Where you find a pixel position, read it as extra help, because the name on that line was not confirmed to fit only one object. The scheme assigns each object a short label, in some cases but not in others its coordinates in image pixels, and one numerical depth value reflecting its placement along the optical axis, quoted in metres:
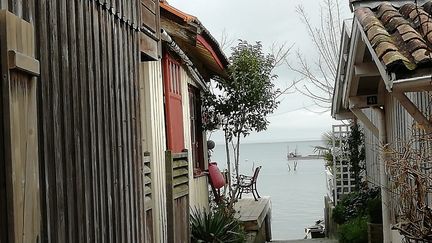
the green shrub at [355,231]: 12.42
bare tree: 27.41
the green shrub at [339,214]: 15.29
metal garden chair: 19.99
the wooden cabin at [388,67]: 4.86
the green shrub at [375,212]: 12.05
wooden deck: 14.42
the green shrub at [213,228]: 10.12
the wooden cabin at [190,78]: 9.62
